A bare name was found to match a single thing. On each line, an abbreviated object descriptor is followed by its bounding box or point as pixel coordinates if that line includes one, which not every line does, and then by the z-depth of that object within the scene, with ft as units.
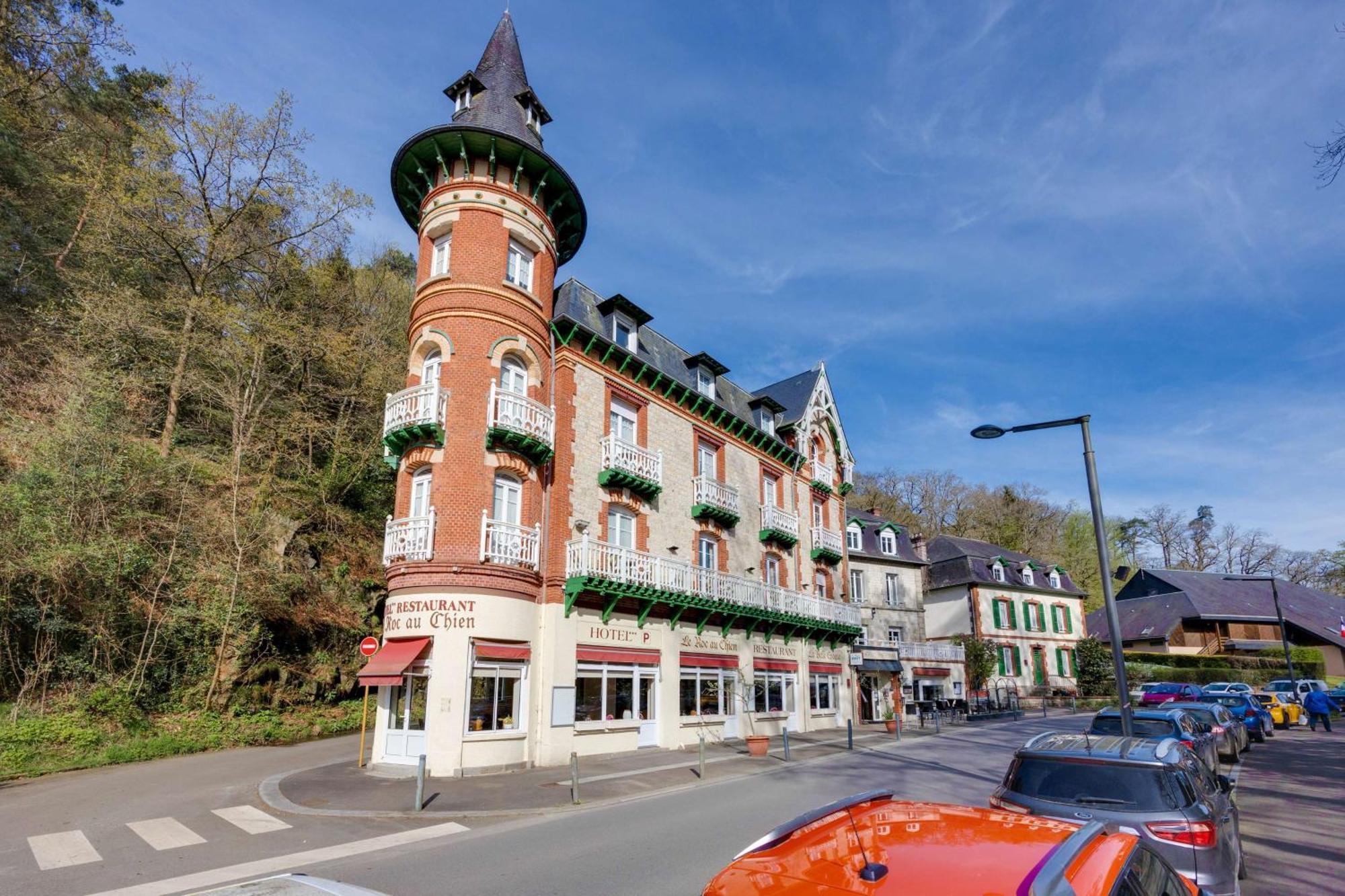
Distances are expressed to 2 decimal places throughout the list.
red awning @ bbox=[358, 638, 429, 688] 49.85
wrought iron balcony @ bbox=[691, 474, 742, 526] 76.59
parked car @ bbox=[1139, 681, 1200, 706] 88.69
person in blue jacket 80.89
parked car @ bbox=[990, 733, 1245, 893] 19.72
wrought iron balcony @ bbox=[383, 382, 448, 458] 55.93
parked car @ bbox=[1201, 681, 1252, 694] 96.68
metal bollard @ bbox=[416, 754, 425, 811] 38.45
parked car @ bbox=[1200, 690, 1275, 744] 75.05
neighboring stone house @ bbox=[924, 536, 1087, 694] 133.18
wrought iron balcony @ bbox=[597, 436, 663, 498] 66.23
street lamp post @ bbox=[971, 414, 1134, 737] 33.40
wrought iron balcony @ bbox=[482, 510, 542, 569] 54.60
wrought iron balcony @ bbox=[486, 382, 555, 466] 56.54
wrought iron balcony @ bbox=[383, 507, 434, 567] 54.03
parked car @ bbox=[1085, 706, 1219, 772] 43.16
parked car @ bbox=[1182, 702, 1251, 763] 53.93
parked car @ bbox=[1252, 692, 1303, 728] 87.86
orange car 8.18
